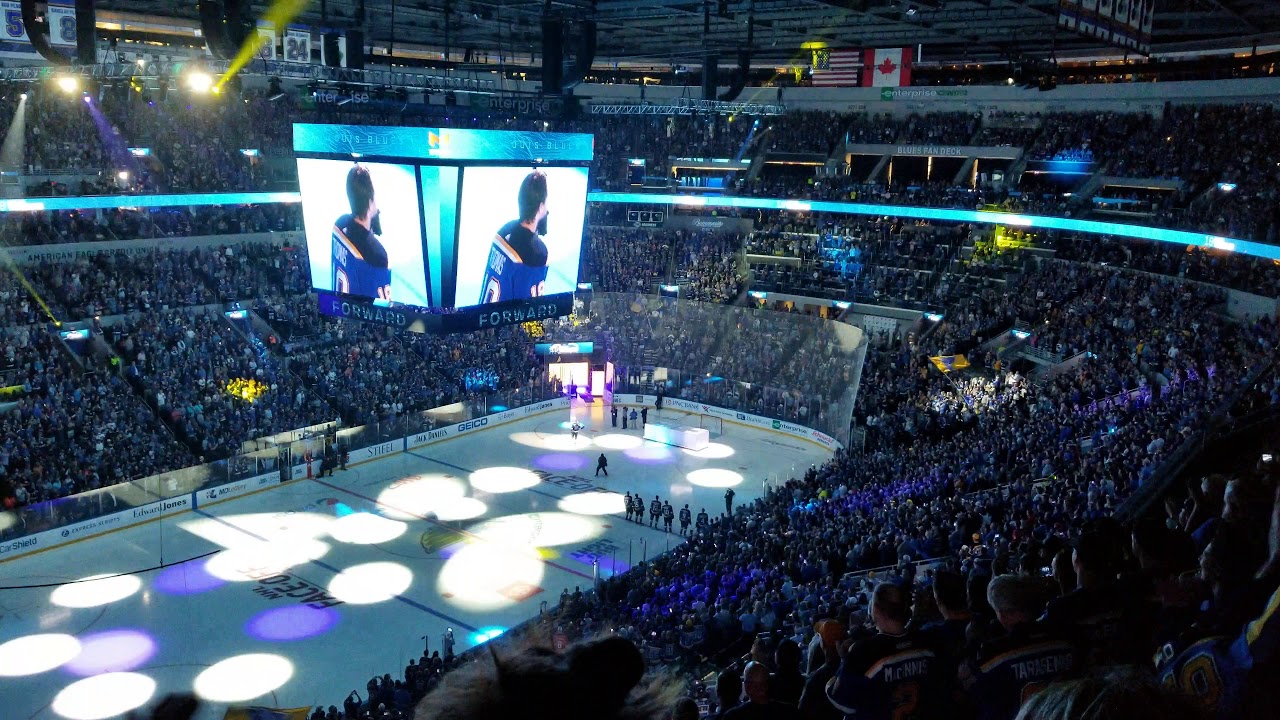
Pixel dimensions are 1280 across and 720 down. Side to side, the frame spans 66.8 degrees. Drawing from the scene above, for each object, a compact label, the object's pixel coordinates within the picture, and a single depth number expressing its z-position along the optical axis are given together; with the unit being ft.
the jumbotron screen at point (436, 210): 67.46
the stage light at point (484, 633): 55.67
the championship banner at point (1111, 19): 44.01
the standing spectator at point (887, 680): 11.31
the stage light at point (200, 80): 64.85
